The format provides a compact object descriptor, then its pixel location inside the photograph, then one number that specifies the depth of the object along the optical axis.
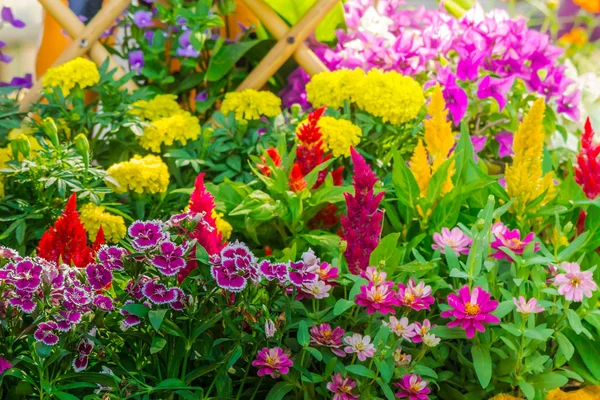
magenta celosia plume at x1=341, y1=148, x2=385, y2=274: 1.62
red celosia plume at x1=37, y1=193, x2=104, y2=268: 1.64
